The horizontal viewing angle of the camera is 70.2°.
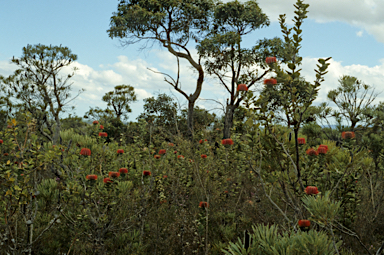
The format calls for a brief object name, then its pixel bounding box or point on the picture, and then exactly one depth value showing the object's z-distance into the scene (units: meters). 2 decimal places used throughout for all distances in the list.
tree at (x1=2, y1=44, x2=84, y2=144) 7.91
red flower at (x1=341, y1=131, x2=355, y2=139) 2.46
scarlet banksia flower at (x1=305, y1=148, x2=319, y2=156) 2.40
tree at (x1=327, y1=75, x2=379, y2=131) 5.82
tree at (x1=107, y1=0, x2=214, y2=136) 12.21
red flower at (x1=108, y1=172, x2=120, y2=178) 2.39
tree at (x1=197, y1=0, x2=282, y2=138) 11.88
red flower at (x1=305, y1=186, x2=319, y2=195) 1.76
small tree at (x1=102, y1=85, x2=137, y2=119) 13.04
